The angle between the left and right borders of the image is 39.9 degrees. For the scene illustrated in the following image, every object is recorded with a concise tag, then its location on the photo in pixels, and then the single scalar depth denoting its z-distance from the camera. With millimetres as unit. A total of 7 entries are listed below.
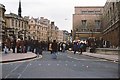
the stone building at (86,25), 44776
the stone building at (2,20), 37731
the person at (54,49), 14497
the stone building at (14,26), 45371
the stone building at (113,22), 22779
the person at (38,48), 18172
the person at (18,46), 19550
